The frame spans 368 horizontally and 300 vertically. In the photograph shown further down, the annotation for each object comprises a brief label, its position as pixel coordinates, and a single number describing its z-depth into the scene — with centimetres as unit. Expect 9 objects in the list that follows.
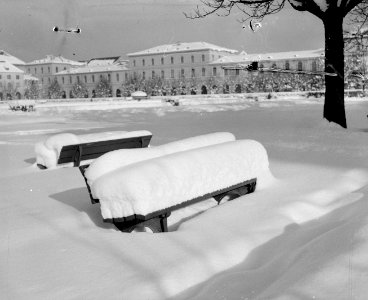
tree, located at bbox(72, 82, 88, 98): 10006
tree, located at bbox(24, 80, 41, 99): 9519
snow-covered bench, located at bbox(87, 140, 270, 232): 507
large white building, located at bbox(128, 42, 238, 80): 10362
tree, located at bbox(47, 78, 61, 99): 9931
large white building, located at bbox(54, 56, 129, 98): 11081
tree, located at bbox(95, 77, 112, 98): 9894
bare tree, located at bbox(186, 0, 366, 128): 1388
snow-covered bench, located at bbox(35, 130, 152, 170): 942
